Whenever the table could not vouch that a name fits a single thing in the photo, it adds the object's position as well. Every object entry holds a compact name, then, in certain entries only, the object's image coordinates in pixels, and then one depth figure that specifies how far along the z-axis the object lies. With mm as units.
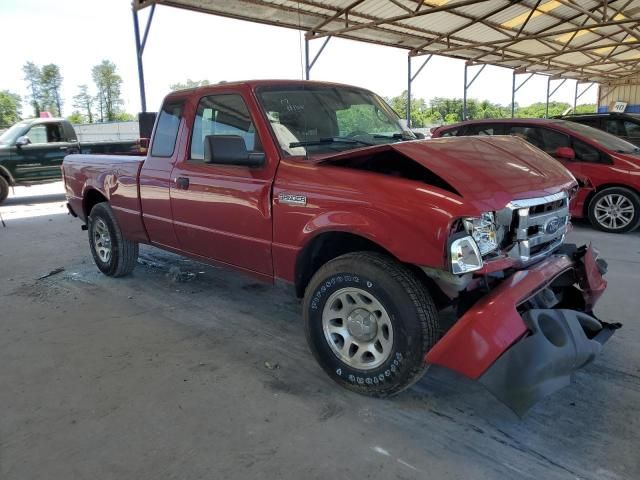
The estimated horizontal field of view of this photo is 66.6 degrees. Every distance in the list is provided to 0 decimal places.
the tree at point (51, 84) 70062
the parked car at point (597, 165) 6762
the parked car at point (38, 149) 11047
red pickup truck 2393
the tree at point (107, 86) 73269
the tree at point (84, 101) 72000
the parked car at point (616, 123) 8883
